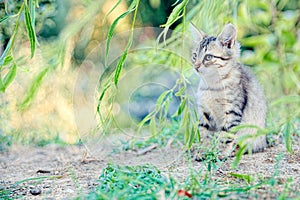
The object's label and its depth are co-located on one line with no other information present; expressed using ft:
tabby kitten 5.39
